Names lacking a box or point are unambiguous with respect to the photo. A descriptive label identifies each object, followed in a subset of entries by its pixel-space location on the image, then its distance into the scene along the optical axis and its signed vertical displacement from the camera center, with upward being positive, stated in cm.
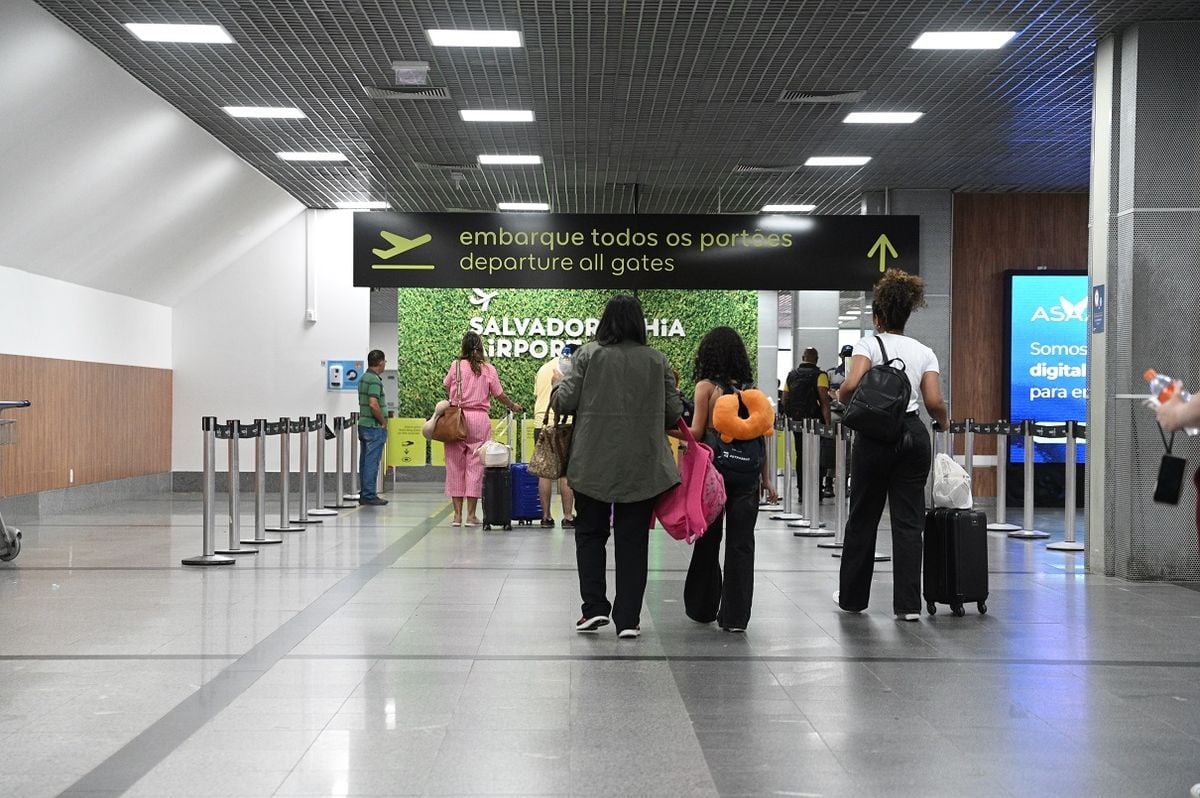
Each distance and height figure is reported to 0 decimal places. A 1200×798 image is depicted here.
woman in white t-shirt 668 -33
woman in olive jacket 616 -26
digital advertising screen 1471 +56
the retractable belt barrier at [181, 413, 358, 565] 909 -71
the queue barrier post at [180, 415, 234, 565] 898 -76
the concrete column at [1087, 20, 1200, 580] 865 +84
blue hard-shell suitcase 1225 -94
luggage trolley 903 -100
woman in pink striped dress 1198 -13
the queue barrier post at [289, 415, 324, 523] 1227 -67
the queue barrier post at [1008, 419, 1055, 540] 1135 -72
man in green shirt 1452 -40
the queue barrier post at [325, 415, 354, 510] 1410 -74
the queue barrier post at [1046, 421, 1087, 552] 1044 -76
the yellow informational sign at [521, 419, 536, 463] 1747 -61
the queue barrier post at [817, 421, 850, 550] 1009 -71
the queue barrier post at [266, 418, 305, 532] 1170 -83
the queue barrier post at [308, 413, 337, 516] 1278 -75
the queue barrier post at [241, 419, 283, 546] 1059 -82
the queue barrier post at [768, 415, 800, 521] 1319 -83
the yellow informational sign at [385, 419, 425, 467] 1814 -70
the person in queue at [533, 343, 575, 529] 1198 -3
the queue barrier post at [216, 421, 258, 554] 971 -68
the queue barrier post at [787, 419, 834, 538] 1154 -73
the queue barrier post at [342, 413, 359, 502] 1533 -90
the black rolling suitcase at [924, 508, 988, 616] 688 -85
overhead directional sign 1230 +136
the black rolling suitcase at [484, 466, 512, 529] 1188 -95
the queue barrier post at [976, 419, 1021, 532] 1180 -65
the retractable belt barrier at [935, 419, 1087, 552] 1059 -54
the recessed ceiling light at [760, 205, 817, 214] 1662 +238
